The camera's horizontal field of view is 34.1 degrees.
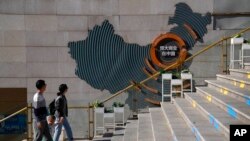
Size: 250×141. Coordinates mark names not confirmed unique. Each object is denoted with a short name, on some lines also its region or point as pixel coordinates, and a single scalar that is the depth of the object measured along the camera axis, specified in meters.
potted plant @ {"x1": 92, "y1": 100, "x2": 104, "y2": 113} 13.12
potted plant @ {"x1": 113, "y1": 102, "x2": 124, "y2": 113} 13.23
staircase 7.57
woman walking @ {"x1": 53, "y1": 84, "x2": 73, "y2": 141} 10.28
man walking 9.37
